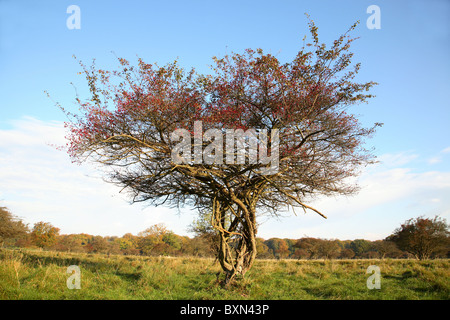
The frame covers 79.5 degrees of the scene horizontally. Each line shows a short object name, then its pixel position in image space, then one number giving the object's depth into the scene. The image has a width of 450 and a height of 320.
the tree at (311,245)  43.09
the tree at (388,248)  36.66
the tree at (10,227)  24.05
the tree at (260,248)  32.84
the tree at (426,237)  27.47
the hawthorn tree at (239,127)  7.46
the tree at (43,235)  42.38
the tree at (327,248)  42.69
